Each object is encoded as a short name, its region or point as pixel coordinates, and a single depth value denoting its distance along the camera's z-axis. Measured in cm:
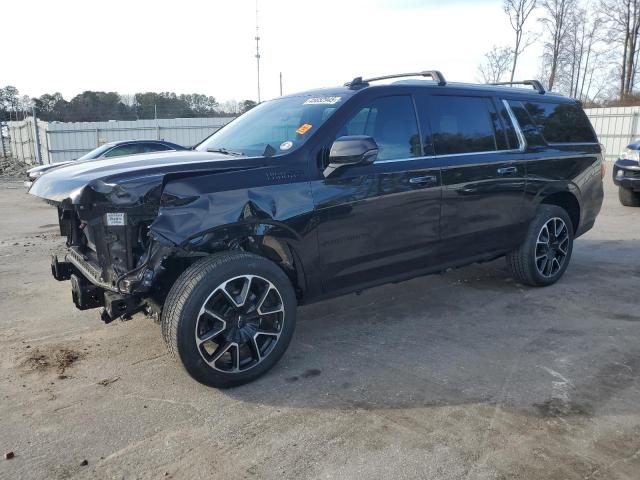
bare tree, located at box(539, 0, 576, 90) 3612
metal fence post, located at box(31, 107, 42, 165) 2125
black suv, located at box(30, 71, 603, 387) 322
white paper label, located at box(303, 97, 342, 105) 399
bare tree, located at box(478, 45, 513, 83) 3381
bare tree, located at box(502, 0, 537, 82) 3344
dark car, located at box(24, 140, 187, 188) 1125
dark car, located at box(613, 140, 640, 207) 1040
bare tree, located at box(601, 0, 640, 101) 3519
